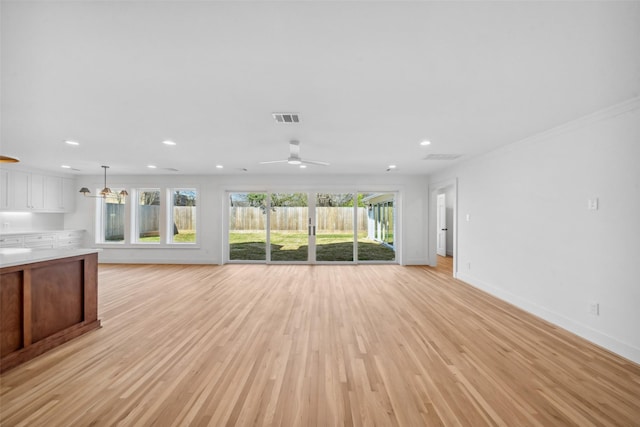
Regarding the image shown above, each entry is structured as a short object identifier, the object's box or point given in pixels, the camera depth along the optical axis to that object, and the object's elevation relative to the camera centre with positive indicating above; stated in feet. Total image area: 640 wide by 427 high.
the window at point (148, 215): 25.05 -0.21
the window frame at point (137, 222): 24.52 -0.91
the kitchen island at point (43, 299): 7.91 -2.92
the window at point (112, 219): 25.20 -0.62
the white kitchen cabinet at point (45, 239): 19.38 -2.17
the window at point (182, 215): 24.91 -0.19
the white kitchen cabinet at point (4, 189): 19.56 +1.61
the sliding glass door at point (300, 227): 24.30 -1.20
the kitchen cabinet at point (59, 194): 22.61 +1.57
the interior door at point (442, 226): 30.60 -1.23
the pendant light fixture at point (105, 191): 19.45 +1.55
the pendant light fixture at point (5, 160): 8.32 +1.62
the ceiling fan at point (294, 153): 13.12 +3.06
